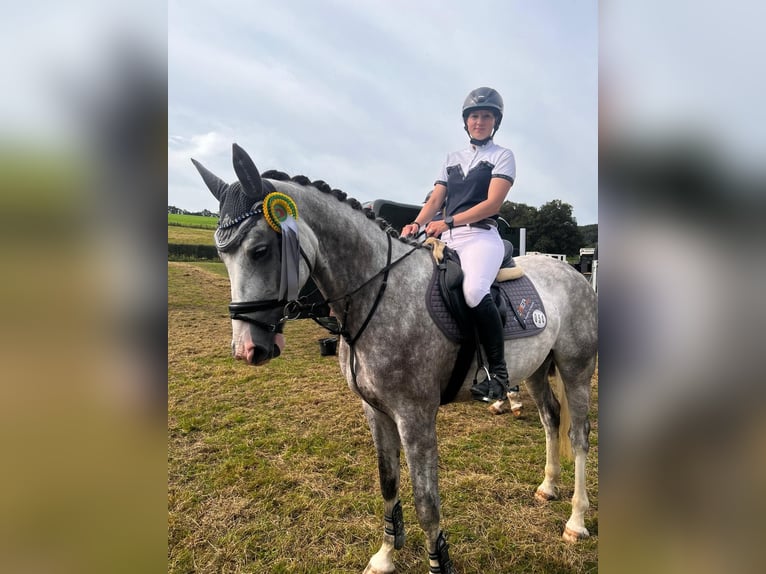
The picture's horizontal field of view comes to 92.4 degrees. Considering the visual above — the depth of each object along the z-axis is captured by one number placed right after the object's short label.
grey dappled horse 1.86
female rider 2.39
